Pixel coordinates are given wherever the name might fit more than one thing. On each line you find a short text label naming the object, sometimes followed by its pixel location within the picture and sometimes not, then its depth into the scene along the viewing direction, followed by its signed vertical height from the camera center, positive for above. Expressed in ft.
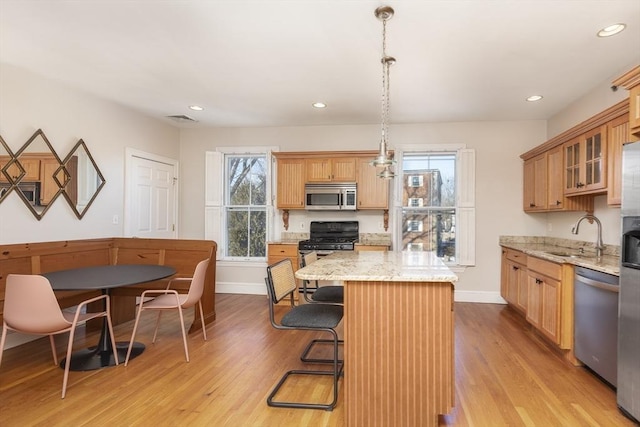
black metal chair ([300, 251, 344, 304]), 9.48 -2.22
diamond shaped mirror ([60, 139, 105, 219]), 12.23 +1.17
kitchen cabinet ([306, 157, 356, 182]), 16.17 +2.02
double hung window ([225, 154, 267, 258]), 18.24 +0.39
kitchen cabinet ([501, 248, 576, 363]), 9.84 -2.54
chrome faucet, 11.06 -0.78
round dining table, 8.63 -1.74
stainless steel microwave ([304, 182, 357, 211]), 16.11 +0.79
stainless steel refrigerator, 6.95 -1.49
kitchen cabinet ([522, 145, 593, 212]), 12.10 +1.10
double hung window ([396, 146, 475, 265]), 16.83 +0.62
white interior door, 15.07 +0.72
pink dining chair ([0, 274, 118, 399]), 7.77 -2.18
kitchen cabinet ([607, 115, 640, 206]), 9.00 +1.59
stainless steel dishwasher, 8.00 -2.56
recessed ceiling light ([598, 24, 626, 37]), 8.13 +4.31
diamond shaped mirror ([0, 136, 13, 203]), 10.27 +1.17
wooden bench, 11.47 -1.65
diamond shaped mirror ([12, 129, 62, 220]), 10.75 +1.17
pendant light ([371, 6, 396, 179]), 7.57 +4.19
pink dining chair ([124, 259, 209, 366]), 9.85 -2.54
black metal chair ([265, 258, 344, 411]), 7.41 -2.26
